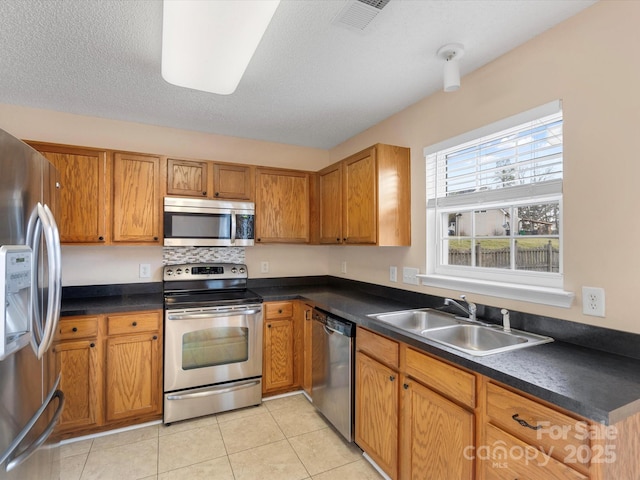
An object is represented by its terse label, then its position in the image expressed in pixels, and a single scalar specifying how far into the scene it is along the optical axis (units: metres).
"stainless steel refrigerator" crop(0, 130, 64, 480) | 1.11
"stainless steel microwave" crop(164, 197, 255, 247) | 2.77
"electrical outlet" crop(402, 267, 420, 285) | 2.51
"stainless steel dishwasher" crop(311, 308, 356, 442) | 2.20
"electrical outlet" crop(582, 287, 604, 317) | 1.47
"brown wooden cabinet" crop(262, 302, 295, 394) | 2.88
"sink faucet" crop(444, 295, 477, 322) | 1.97
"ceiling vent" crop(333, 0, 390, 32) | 1.47
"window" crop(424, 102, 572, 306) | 1.74
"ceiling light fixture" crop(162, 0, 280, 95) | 1.24
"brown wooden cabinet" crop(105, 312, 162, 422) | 2.38
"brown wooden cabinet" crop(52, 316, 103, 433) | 2.26
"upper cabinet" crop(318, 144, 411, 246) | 2.48
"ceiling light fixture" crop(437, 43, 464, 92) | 1.80
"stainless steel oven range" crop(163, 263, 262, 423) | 2.52
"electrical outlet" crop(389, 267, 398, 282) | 2.73
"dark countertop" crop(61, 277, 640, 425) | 1.03
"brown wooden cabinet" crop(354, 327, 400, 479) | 1.82
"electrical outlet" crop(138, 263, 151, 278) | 2.97
